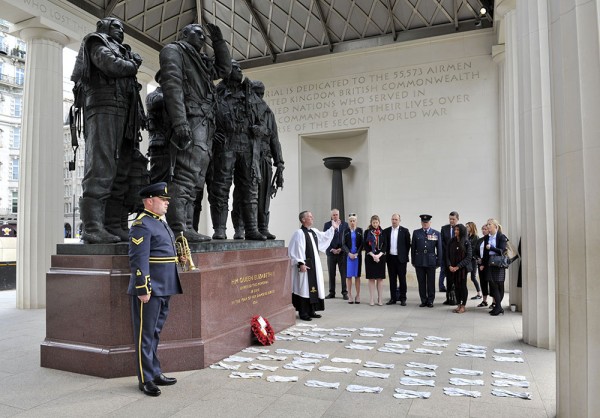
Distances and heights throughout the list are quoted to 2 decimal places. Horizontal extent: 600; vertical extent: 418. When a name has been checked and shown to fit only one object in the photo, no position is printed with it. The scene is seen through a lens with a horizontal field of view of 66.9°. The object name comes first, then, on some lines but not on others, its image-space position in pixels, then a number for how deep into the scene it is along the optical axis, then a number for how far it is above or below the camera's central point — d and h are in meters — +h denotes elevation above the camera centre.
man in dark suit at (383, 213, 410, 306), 9.38 -0.66
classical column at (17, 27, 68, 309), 9.63 +1.19
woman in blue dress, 9.72 -0.61
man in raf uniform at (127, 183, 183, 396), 3.90 -0.49
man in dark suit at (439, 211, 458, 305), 8.98 -0.40
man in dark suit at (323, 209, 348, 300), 10.40 -0.80
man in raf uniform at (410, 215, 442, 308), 9.10 -0.69
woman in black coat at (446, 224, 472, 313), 8.36 -0.73
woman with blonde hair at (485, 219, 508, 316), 7.86 -0.83
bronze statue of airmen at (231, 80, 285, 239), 7.45 +1.12
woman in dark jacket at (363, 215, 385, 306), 9.19 -0.66
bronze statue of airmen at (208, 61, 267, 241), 6.94 +1.07
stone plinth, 4.54 -0.95
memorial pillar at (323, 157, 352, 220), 14.58 +1.32
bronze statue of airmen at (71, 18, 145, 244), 5.01 +1.29
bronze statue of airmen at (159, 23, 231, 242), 5.26 +1.31
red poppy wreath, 5.78 -1.37
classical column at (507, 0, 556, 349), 5.76 +0.49
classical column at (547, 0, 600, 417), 2.80 +0.12
